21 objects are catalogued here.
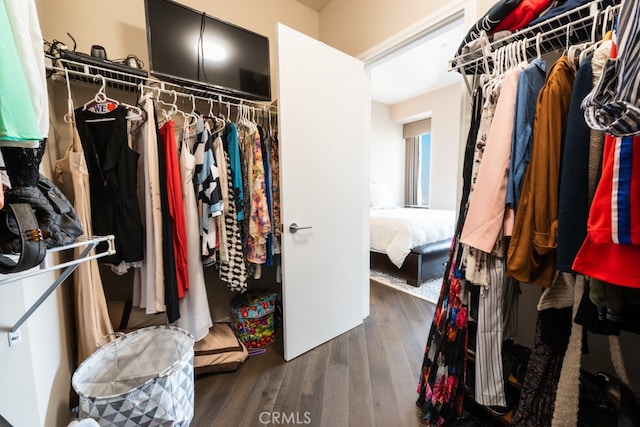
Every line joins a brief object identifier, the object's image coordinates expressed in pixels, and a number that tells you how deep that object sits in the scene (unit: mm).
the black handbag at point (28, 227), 493
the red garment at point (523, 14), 931
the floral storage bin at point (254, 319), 1773
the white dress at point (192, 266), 1407
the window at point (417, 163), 5867
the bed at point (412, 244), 2781
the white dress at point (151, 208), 1299
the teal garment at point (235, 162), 1567
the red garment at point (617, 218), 508
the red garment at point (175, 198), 1353
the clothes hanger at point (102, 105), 1268
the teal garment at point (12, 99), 406
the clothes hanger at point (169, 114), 1419
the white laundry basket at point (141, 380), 944
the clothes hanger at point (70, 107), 1171
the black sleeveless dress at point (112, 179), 1256
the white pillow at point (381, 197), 4824
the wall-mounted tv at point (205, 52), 1390
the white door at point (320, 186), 1576
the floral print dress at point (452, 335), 1091
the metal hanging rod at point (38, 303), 741
